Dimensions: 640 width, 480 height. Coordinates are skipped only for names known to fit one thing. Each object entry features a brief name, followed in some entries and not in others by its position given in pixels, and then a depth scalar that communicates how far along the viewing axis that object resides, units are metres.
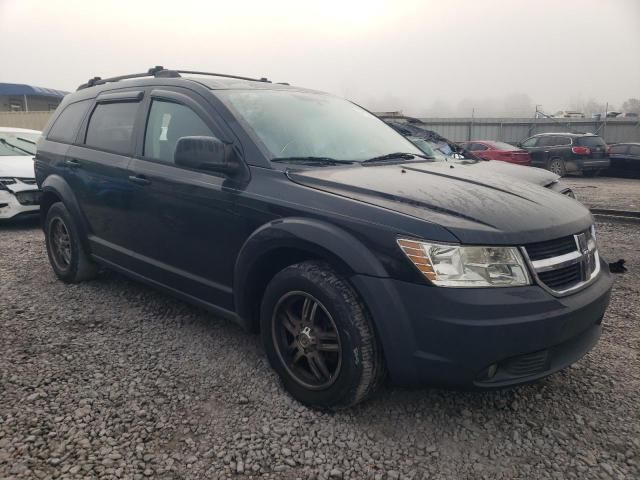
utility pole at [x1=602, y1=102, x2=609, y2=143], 23.78
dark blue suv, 2.17
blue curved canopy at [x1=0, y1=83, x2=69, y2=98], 35.09
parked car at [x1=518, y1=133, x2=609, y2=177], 15.70
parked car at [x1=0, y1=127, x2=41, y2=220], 6.70
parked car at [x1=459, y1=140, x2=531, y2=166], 16.05
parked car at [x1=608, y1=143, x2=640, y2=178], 15.69
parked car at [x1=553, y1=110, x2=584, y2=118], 26.94
